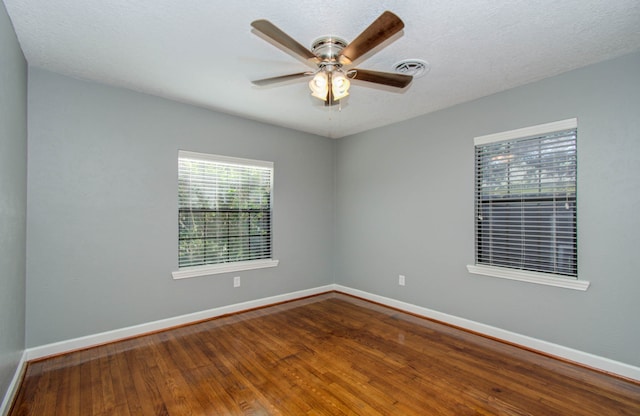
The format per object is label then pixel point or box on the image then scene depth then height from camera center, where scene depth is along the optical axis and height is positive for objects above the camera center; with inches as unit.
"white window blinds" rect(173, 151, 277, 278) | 136.8 -2.6
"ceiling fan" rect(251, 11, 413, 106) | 64.1 +36.5
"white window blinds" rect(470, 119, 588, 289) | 105.3 +2.5
